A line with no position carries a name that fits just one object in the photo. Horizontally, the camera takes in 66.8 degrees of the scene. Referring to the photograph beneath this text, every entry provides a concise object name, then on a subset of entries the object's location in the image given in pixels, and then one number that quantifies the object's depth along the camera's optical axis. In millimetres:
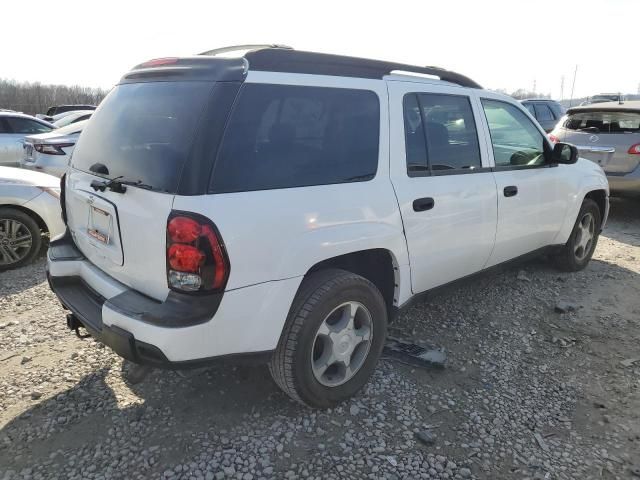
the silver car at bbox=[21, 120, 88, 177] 7668
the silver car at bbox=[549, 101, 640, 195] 6859
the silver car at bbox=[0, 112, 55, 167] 10031
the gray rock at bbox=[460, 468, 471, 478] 2383
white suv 2189
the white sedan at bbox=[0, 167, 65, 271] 5012
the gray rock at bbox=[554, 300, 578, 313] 4227
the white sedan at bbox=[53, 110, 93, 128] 11684
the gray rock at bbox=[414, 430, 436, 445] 2597
